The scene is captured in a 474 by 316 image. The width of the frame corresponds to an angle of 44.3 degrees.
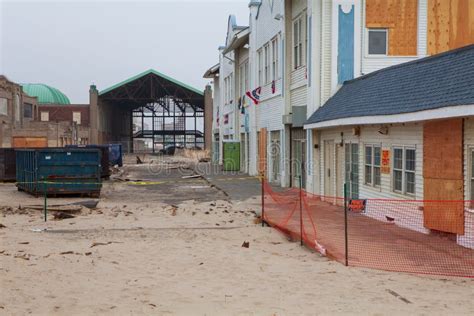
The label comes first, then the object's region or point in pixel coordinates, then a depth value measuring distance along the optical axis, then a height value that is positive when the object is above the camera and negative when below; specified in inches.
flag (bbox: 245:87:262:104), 1151.7 +103.2
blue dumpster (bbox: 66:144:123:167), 1839.4 -23.7
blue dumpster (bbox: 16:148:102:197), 815.1 -34.8
